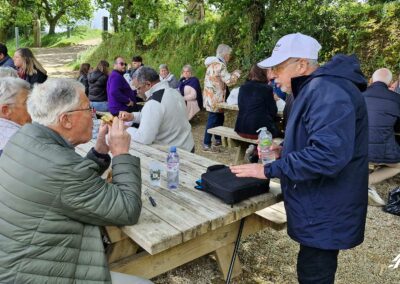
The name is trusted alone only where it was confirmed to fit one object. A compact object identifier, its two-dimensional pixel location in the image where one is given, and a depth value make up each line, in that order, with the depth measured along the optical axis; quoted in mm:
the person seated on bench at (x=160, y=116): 3533
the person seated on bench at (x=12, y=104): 2654
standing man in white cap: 1812
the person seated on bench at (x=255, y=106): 4965
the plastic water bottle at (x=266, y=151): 2697
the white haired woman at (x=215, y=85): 6719
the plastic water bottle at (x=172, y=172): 2406
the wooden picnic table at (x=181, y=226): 1917
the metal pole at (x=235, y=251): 2654
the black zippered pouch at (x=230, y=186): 2131
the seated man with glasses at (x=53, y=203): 1630
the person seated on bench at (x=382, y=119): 4453
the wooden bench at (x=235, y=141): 5655
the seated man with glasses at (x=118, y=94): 6324
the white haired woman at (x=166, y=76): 7855
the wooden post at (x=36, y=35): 28197
